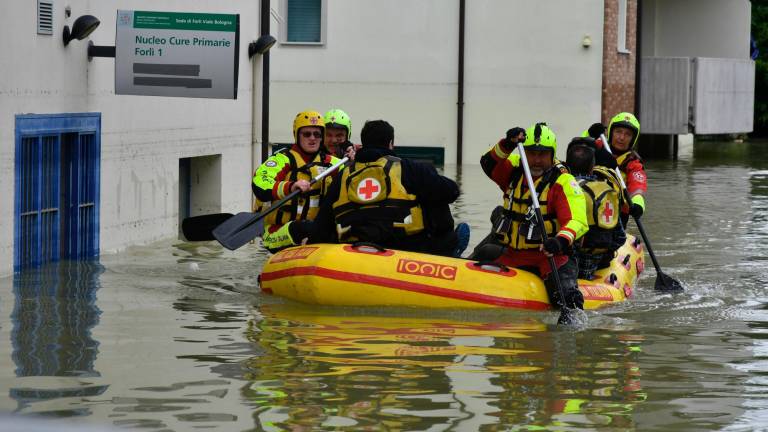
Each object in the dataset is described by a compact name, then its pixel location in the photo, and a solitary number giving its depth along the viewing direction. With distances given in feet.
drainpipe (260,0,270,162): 65.92
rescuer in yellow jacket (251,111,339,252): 43.93
